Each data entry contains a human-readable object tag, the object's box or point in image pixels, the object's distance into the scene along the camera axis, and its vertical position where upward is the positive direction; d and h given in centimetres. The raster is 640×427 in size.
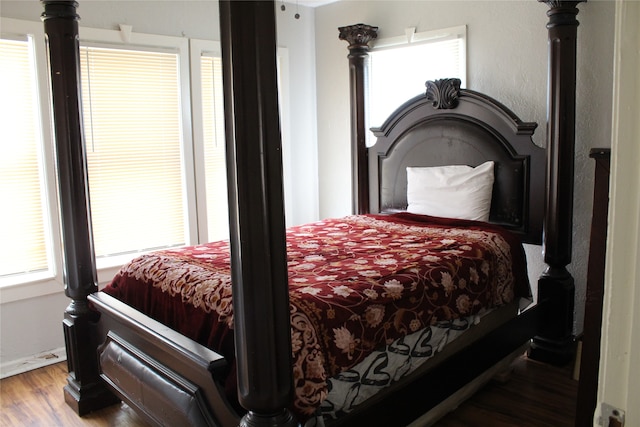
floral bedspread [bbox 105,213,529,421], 210 -56
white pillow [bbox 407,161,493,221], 359 -22
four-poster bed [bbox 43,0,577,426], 157 -33
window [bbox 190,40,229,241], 432 +23
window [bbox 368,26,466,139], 401 +71
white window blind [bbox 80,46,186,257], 389 +14
